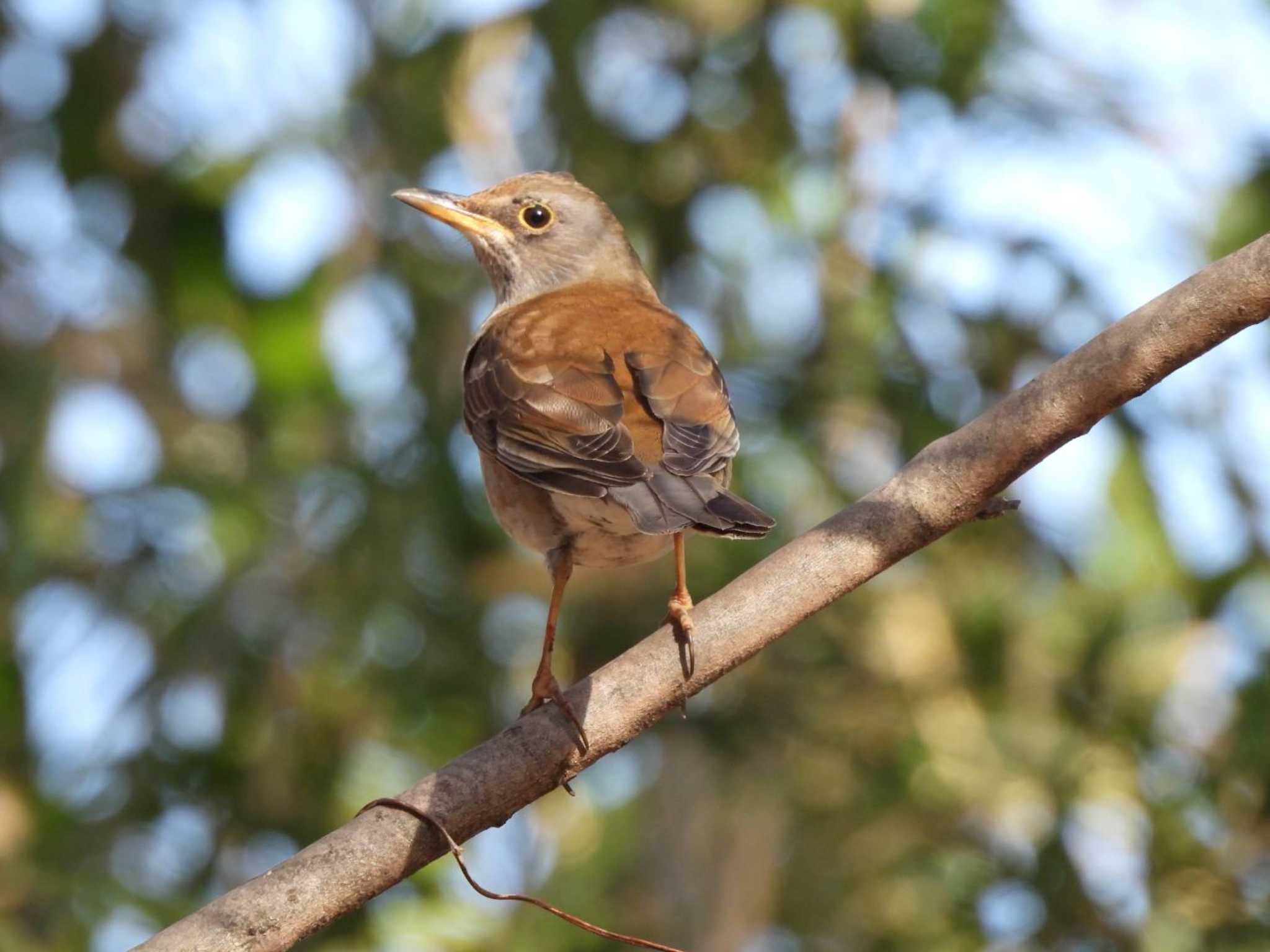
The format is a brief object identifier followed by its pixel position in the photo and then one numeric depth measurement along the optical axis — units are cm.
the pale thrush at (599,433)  832
